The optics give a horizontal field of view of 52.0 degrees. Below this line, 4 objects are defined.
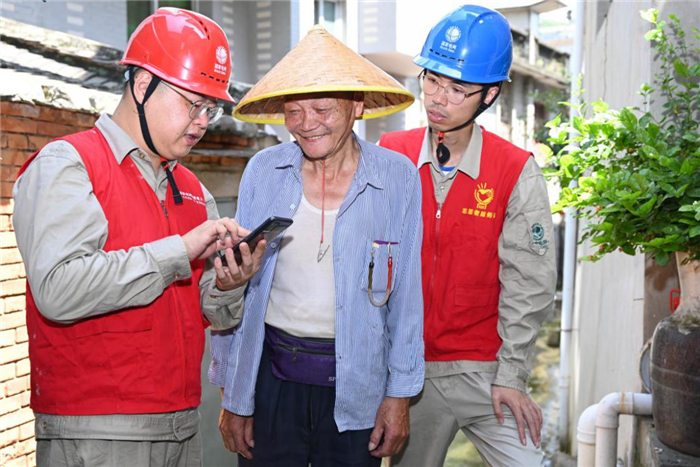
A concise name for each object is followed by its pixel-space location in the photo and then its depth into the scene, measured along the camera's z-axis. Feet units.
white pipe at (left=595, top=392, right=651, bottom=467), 12.52
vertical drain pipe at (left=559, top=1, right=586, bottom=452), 25.86
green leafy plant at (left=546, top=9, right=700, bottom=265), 10.08
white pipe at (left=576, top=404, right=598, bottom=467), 12.85
